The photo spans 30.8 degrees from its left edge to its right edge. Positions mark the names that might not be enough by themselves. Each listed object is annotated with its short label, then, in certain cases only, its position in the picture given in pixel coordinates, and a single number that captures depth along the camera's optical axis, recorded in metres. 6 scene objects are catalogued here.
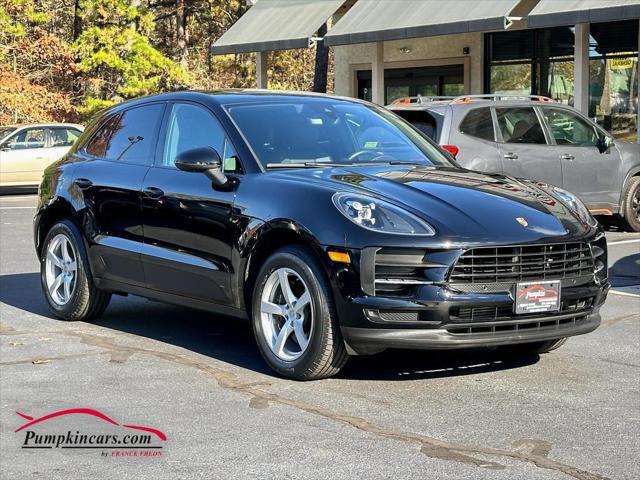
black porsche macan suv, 6.23
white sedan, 25.84
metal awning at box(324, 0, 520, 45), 21.75
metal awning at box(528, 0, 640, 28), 19.06
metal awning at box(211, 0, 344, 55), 26.80
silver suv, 13.64
